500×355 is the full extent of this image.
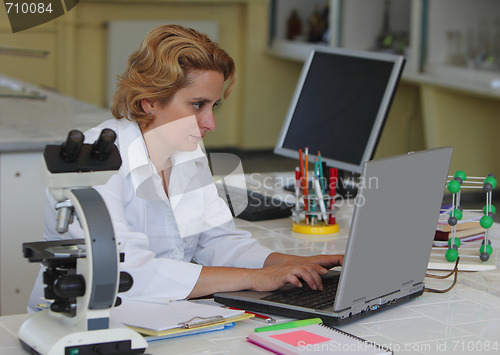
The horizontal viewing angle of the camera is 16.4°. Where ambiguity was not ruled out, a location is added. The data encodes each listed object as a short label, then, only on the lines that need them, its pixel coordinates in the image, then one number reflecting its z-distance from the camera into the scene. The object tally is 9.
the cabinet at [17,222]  4.70
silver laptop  3.42
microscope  3.28
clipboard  3.42
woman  3.64
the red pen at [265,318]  3.51
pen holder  4.08
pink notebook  3.35
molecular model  3.81
